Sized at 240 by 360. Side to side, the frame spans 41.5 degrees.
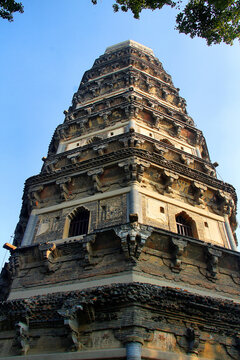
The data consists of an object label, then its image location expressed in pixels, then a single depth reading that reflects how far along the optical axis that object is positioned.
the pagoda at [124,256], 7.75
